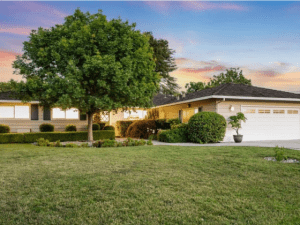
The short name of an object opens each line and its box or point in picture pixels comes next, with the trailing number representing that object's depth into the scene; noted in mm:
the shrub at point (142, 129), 18708
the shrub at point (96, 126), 18938
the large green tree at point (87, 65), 12297
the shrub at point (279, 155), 7178
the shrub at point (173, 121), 17400
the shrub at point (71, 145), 12250
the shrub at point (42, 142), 12773
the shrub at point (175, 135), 14478
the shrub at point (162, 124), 18388
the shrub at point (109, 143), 12172
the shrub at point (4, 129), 16166
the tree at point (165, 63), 23734
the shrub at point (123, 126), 20469
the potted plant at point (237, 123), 14383
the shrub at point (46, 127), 17844
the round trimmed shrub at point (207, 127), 13781
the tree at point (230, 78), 51188
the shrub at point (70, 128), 18469
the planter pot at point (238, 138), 14366
